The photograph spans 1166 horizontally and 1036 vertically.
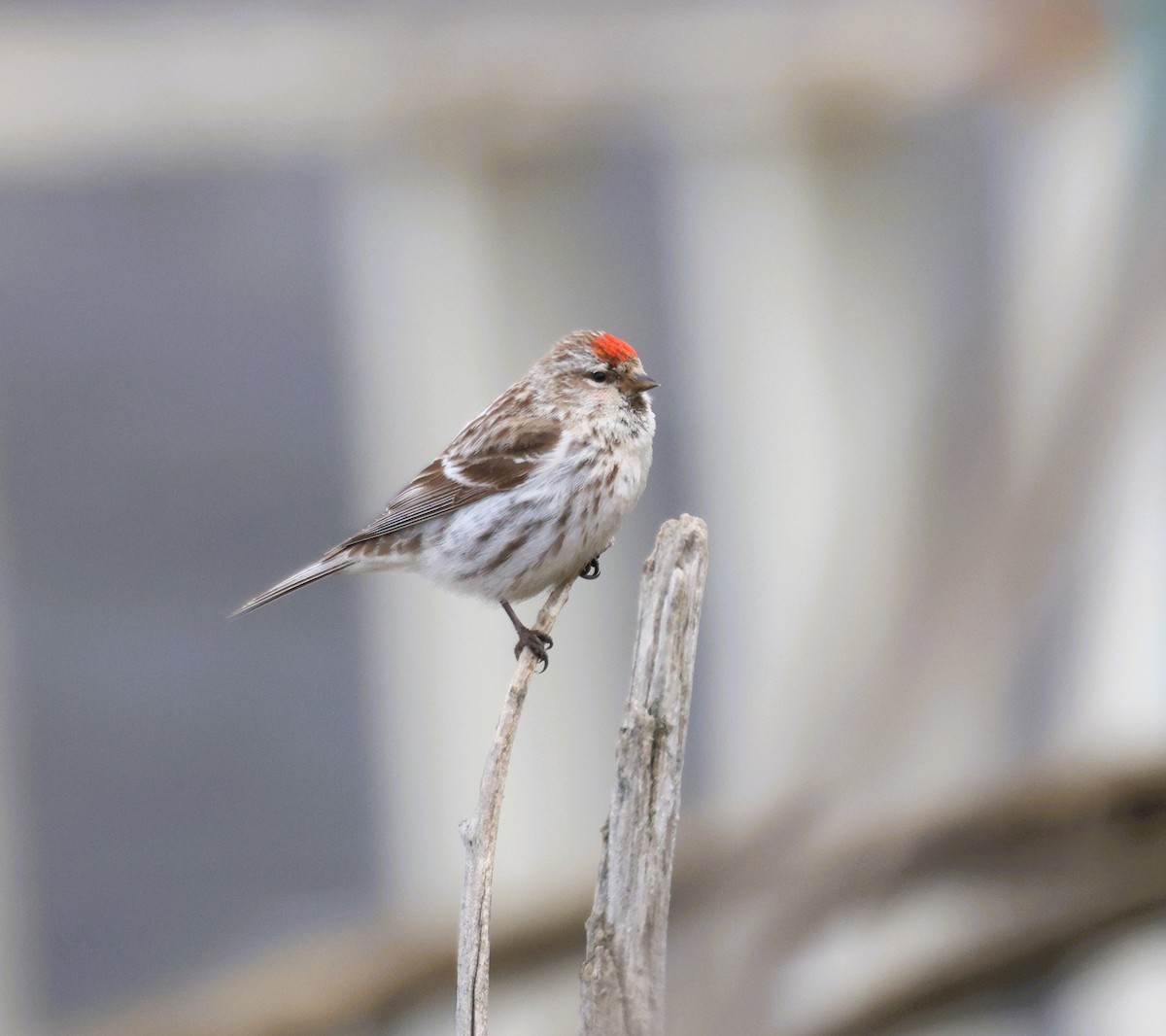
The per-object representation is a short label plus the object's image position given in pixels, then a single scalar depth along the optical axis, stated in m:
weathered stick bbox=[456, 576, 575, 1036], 7.31
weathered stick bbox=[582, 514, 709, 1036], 6.35
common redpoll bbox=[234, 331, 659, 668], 7.48
